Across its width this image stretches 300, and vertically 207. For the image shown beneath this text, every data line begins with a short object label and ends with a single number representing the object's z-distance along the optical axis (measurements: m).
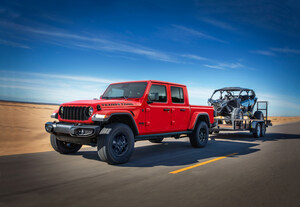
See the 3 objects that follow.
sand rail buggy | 14.26
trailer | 12.77
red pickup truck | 6.05
